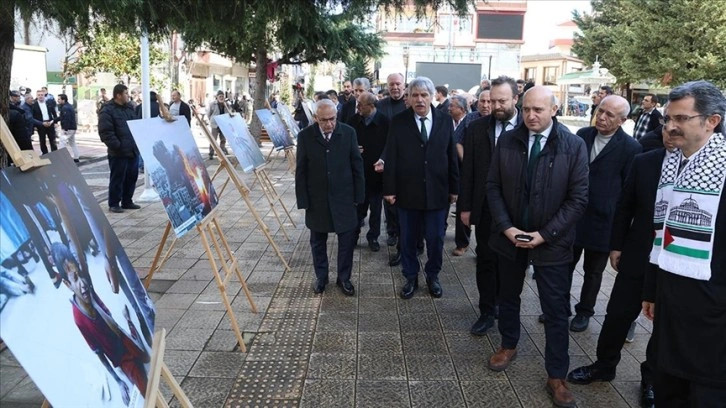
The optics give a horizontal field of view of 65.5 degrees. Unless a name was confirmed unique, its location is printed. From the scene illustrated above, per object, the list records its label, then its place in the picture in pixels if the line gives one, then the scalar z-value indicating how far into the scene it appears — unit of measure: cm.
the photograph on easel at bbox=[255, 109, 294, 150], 874
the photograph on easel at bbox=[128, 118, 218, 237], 368
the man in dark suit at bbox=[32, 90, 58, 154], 1286
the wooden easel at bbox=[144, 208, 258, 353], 380
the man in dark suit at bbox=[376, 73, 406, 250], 655
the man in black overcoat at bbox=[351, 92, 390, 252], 650
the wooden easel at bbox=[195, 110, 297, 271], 498
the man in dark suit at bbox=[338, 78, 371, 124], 780
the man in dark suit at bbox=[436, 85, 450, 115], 879
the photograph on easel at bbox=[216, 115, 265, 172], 631
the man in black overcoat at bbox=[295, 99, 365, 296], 493
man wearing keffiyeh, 235
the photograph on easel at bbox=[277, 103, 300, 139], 1212
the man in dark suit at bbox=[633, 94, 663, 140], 826
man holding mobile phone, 326
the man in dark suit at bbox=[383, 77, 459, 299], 480
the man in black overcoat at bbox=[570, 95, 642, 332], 398
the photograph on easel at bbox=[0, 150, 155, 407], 137
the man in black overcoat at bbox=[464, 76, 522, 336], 425
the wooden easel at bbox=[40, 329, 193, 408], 192
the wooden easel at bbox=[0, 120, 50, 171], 167
